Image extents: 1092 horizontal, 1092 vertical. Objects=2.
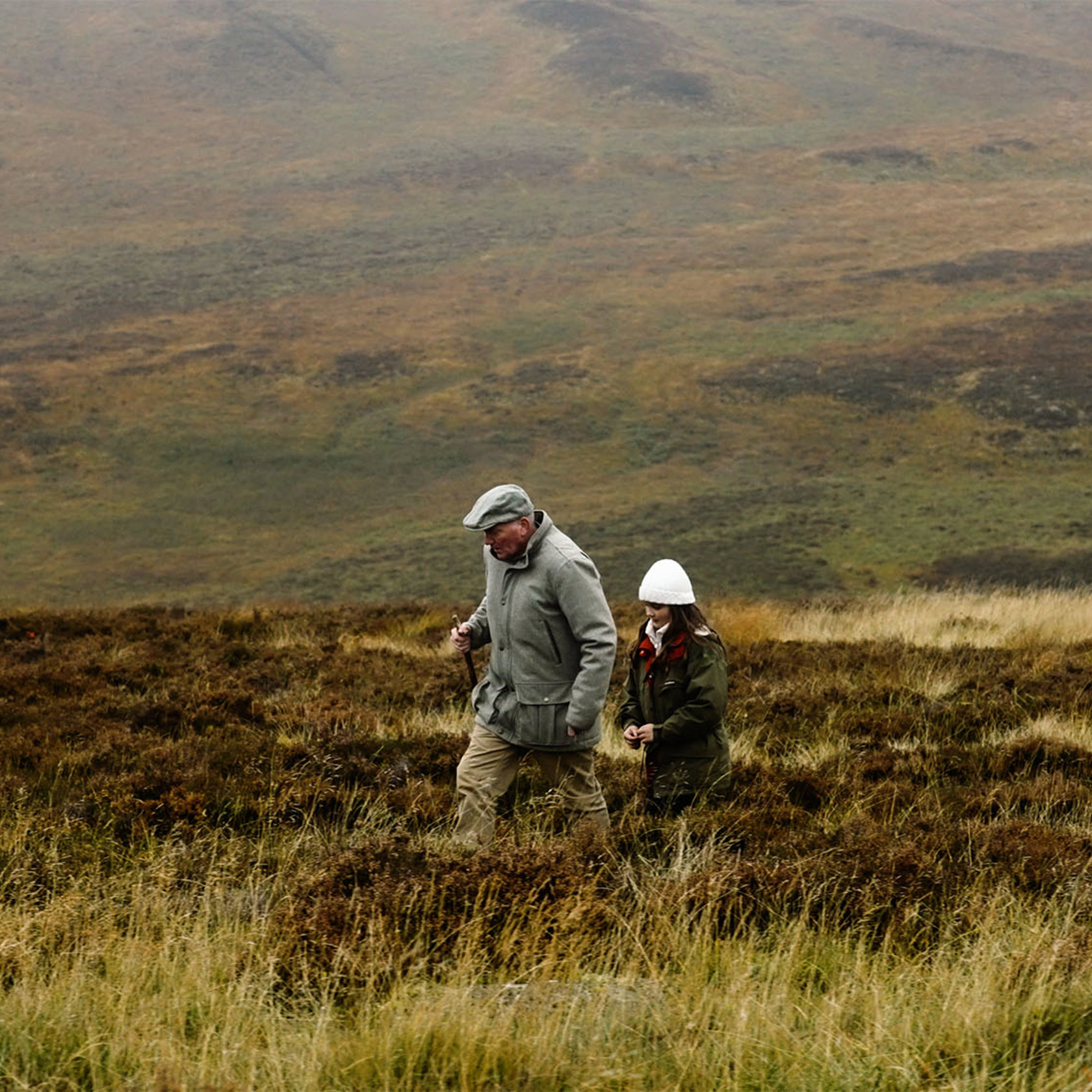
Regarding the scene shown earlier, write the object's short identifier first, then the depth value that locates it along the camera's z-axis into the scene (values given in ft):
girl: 41.91
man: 40.09
